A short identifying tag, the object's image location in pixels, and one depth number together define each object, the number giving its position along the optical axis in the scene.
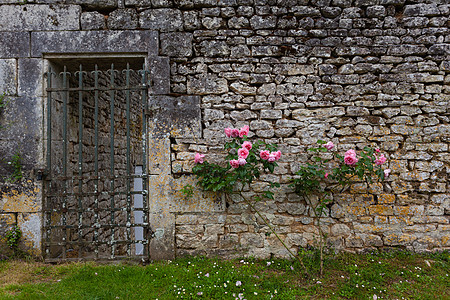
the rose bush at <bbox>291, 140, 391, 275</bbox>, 2.81
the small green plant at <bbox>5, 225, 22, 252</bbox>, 2.95
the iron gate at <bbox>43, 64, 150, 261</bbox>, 3.01
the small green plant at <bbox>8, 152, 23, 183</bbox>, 3.00
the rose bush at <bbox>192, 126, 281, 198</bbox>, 2.71
